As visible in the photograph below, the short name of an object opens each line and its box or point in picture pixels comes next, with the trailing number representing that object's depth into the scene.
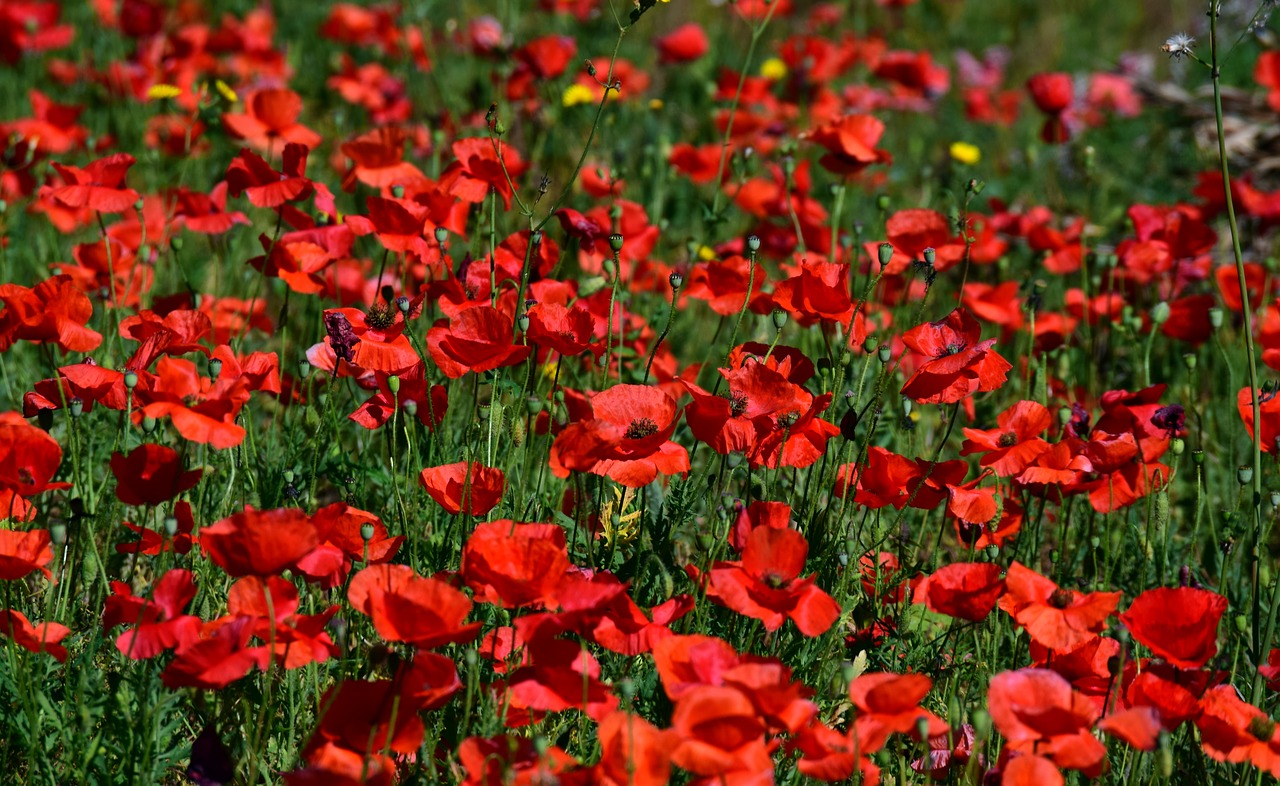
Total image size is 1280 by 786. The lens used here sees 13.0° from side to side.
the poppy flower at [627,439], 3.19
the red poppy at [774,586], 3.12
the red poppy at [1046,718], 3.06
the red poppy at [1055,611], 3.17
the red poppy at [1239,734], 3.11
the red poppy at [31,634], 3.14
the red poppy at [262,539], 3.05
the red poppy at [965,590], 3.18
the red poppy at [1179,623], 3.14
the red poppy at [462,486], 3.24
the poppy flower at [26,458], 3.20
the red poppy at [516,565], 3.10
